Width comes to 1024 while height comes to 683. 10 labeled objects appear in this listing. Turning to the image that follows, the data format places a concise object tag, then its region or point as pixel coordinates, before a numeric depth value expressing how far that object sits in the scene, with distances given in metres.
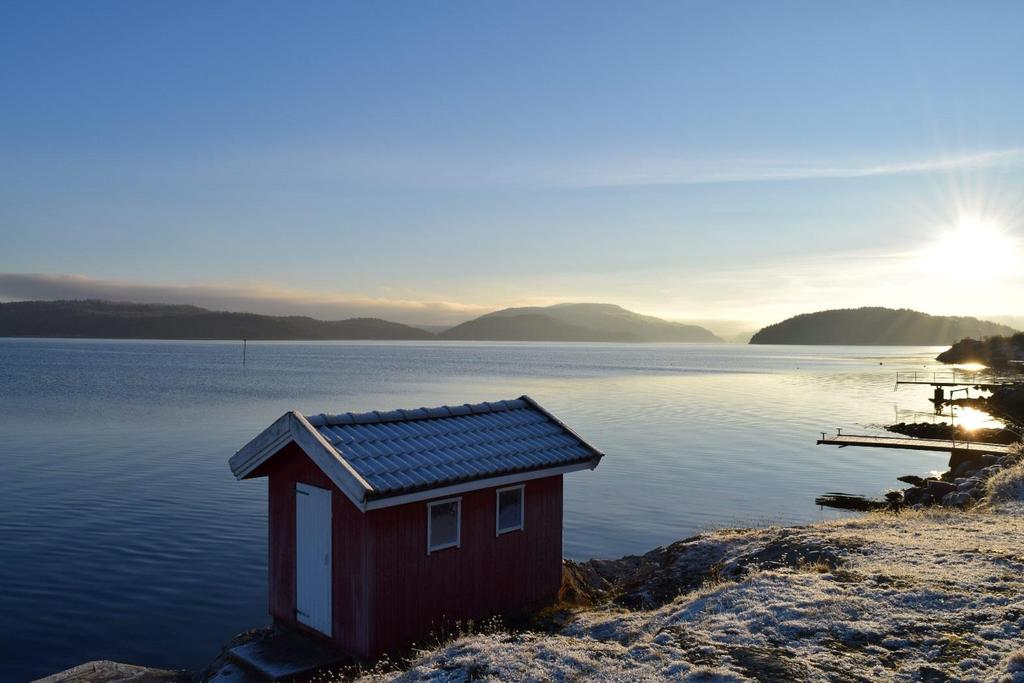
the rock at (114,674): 14.55
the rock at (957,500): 26.25
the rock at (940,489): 30.69
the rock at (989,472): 30.46
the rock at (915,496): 31.16
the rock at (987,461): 36.75
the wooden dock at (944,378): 105.10
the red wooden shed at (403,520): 13.07
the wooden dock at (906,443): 43.44
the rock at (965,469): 36.44
